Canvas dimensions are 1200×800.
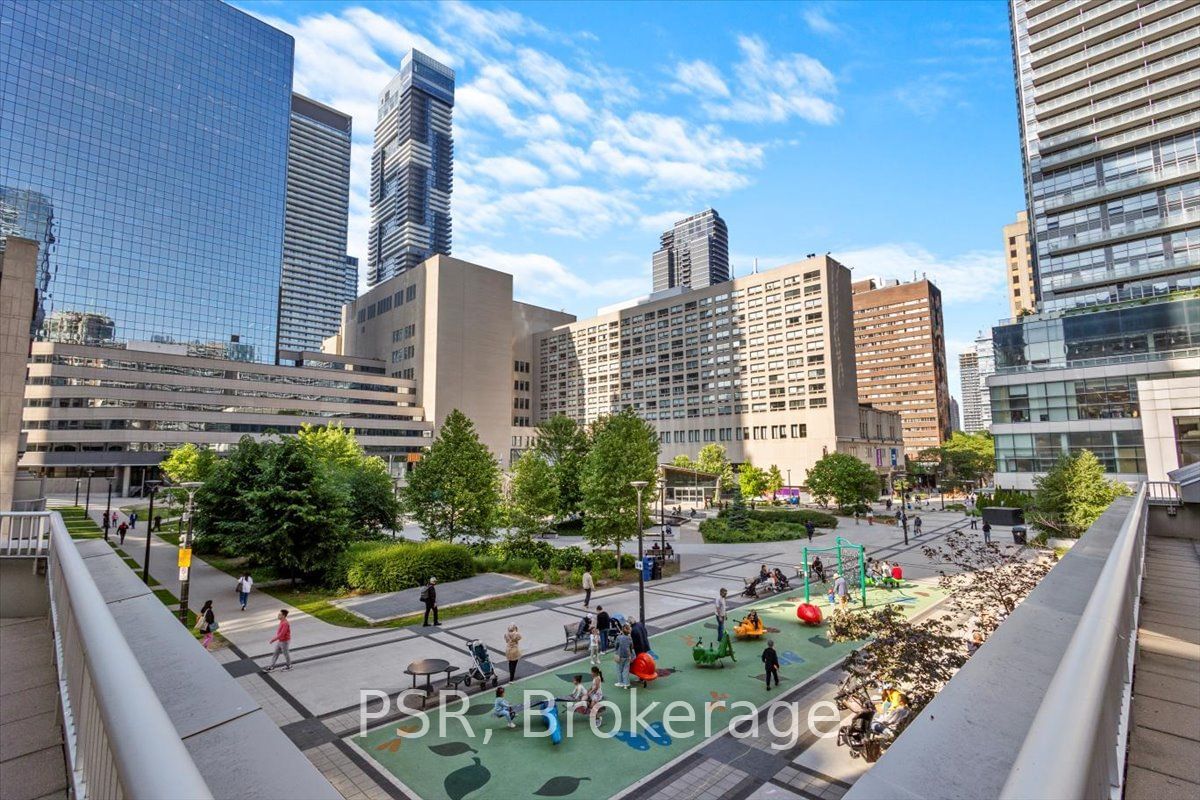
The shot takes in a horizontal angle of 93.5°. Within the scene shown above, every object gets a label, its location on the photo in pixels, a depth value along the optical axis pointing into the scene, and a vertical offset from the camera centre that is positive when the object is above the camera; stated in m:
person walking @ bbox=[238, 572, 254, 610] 22.39 -5.18
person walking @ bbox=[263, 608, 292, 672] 15.26 -4.94
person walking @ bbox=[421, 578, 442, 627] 19.67 -4.98
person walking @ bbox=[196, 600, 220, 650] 17.39 -5.08
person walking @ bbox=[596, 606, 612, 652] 16.78 -5.18
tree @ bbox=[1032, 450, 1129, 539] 29.84 -2.55
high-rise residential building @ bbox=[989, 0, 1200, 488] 55.25 +26.79
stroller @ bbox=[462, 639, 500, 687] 14.18 -5.46
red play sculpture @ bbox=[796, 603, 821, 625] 19.45 -5.64
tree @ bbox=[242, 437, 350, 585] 24.53 -2.56
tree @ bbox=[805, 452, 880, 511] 54.91 -3.11
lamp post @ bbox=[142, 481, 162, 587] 26.47 -5.37
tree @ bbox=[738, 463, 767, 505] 68.00 -3.95
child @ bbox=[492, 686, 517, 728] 12.01 -5.44
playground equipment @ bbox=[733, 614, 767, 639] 18.06 -5.70
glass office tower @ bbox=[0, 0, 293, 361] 100.44 +58.27
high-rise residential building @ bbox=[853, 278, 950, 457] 141.75 +23.99
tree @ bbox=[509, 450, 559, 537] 32.62 -2.81
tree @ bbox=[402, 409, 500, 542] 32.12 -2.12
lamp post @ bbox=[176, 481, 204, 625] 17.76 -4.10
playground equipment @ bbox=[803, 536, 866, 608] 23.03 -5.75
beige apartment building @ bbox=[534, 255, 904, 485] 88.38 +14.44
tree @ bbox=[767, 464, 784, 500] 75.00 -4.04
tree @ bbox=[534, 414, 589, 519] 46.69 +0.12
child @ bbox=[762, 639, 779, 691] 13.99 -5.20
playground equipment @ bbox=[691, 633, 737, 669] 15.66 -5.63
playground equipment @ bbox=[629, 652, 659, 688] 14.45 -5.56
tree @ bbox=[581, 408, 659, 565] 29.75 -1.87
